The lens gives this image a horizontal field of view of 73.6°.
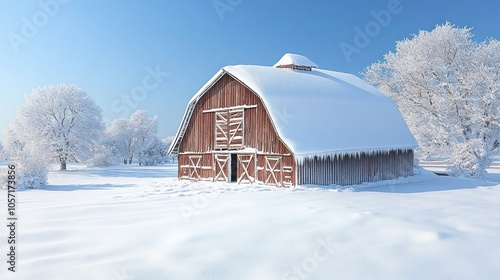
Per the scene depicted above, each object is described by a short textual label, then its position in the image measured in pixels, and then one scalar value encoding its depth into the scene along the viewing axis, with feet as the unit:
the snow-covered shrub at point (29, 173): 68.95
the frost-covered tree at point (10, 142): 151.96
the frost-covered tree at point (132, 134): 213.87
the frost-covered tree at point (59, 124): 125.08
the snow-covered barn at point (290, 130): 57.26
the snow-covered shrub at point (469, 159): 79.92
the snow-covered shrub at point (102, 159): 144.38
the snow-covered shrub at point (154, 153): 183.82
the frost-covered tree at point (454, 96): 82.79
